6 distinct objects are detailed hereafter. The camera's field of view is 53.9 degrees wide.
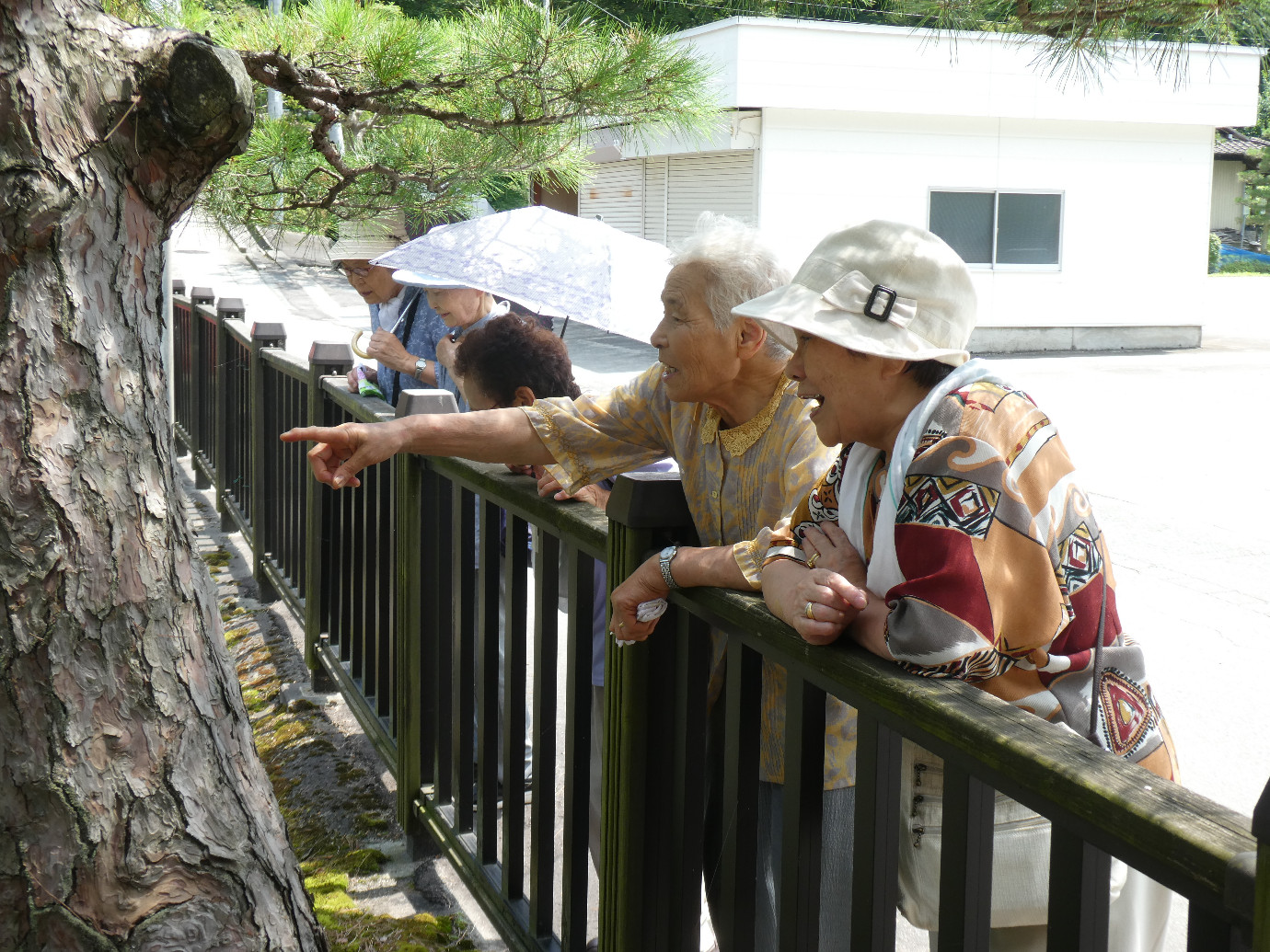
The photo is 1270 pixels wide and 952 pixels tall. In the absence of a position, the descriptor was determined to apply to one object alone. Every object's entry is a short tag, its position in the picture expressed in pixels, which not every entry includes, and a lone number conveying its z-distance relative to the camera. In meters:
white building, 17.81
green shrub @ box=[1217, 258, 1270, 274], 44.78
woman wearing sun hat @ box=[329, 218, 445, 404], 4.75
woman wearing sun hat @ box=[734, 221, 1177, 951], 1.60
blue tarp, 47.15
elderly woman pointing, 2.32
